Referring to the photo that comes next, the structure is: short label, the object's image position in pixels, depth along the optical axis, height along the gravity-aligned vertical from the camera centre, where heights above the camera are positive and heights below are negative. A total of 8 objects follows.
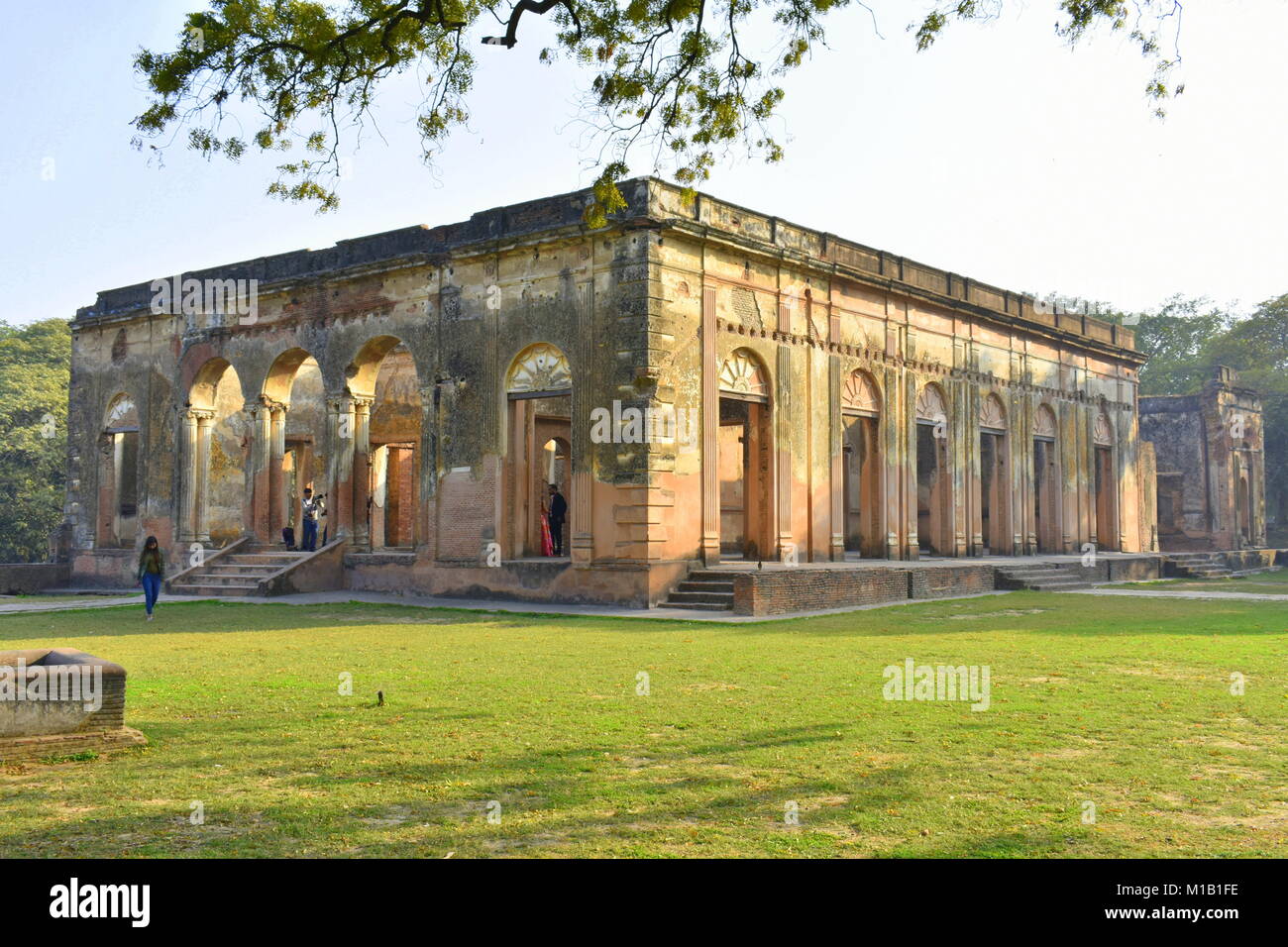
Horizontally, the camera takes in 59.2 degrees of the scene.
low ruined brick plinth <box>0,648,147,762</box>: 5.79 -0.87
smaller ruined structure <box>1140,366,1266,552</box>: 38.16 +2.37
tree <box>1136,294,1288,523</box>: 45.28 +7.84
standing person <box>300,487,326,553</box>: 21.88 +0.36
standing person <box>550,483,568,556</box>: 20.86 +0.43
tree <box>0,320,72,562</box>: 34.16 +2.48
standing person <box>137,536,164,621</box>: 15.12 -0.38
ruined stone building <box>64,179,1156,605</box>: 17.12 +2.54
